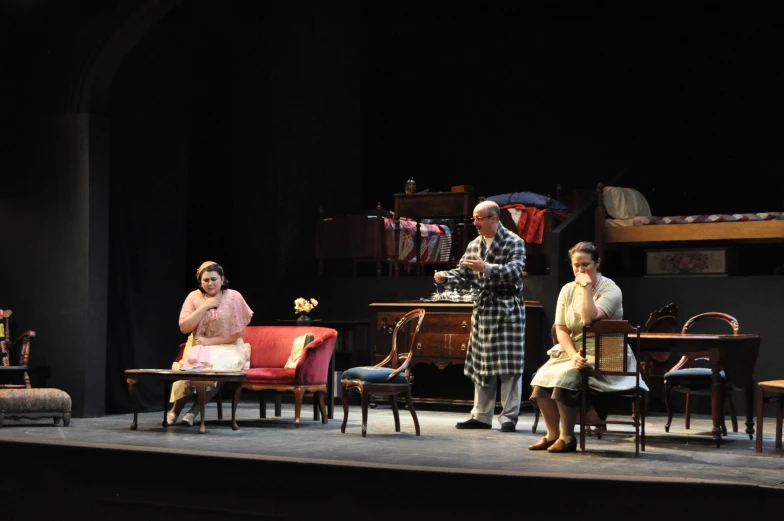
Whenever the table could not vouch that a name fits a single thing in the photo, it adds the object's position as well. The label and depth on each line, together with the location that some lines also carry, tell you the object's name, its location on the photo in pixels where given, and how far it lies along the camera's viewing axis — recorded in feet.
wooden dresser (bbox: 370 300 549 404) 31.58
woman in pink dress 26.53
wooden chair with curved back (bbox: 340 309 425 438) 24.58
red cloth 35.35
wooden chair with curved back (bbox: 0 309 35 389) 28.66
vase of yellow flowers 31.71
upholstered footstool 26.30
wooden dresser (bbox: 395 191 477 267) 37.14
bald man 25.75
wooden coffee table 24.82
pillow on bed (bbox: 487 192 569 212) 36.81
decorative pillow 27.60
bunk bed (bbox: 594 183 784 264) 32.58
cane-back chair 21.06
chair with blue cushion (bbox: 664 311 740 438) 25.03
